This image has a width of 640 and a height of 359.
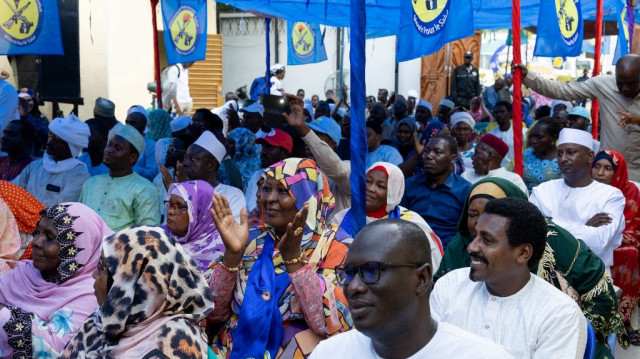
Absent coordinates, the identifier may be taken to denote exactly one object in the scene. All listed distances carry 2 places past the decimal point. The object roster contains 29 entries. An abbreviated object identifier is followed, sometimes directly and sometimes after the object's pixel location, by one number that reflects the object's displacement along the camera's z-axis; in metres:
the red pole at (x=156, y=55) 9.88
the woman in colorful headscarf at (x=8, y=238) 4.70
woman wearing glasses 4.46
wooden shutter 21.31
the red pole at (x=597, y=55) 9.28
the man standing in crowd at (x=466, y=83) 17.70
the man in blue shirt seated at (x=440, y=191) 5.73
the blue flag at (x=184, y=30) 9.92
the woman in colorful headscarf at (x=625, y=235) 5.96
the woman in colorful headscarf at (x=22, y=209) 5.12
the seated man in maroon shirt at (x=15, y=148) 6.81
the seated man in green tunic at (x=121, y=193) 5.73
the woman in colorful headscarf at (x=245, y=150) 7.67
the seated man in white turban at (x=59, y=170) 6.33
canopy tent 10.52
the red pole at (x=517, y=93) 6.13
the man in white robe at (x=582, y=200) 5.18
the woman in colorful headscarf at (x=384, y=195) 5.02
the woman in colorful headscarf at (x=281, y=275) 3.31
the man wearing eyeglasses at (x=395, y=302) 2.10
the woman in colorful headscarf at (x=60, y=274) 3.53
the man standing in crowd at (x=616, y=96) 6.75
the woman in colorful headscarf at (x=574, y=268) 3.73
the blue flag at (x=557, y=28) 9.09
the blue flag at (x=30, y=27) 7.70
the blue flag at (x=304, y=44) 12.76
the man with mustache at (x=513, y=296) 2.89
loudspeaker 13.41
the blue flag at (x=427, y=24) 6.27
